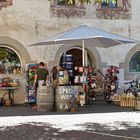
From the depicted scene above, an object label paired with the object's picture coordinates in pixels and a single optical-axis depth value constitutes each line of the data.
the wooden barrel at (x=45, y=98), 15.10
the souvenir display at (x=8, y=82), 18.32
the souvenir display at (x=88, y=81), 17.14
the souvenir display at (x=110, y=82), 18.97
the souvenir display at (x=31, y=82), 18.56
